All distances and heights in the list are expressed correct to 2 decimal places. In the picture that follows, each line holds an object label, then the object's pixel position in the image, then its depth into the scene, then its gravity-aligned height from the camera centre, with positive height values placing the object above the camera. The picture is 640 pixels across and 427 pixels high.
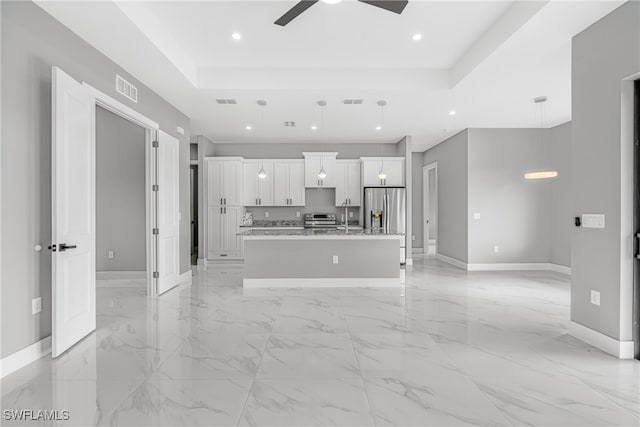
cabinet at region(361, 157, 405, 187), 7.75 +1.00
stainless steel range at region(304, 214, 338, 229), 8.02 -0.18
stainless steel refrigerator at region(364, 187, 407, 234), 7.51 +0.12
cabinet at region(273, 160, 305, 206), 8.02 +0.75
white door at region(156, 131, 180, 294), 4.91 +0.02
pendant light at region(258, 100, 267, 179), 5.29 +1.79
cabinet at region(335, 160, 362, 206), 8.06 +0.75
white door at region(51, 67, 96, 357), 2.71 +0.03
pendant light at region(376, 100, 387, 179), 5.28 +1.77
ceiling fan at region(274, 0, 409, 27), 2.63 +1.72
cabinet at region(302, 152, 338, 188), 7.94 +1.15
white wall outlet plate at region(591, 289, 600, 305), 2.95 -0.78
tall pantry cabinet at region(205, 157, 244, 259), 7.69 +0.19
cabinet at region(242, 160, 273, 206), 7.98 +0.75
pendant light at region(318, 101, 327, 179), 5.33 +1.80
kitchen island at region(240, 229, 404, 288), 5.43 -0.78
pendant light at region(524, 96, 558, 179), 5.20 +1.43
